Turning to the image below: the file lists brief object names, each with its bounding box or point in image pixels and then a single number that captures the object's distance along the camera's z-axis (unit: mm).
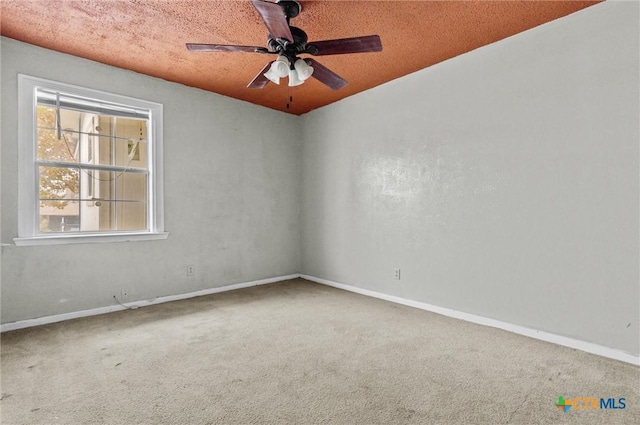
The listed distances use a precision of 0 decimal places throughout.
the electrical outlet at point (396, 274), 3809
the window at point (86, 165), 2998
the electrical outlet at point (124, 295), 3510
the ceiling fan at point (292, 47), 2131
